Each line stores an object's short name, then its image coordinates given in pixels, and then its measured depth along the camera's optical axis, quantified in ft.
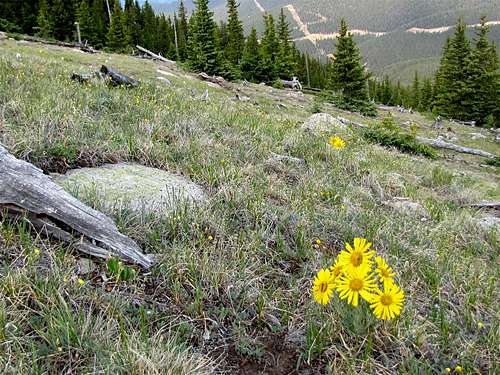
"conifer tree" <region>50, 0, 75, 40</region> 158.10
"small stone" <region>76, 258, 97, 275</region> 9.13
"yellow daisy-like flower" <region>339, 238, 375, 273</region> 7.46
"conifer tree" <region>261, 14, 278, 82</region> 145.69
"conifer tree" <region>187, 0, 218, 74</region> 114.73
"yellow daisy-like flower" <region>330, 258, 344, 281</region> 7.68
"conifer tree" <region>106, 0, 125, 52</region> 152.87
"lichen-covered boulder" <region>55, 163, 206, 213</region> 12.31
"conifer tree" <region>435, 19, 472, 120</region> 124.88
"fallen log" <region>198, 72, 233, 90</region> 92.25
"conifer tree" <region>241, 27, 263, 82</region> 144.77
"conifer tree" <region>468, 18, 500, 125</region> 124.57
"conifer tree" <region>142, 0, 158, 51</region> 193.88
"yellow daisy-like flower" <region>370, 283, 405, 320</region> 7.15
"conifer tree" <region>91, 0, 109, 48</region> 163.90
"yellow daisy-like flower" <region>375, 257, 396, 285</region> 7.58
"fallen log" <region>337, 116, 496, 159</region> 61.57
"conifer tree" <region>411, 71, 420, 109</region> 262.47
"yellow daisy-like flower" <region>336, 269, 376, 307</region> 7.20
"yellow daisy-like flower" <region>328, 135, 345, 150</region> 19.34
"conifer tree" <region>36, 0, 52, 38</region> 151.64
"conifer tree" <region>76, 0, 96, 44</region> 156.04
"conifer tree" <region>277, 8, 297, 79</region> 152.46
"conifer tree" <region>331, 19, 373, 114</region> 101.19
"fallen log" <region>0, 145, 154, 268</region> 9.62
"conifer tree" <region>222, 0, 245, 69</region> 165.94
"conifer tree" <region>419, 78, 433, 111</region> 207.34
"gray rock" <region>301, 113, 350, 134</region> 33.20
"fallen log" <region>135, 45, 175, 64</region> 122.58
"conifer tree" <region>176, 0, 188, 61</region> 209.29
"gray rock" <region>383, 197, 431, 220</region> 16.74
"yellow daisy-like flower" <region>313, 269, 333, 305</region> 7.50
